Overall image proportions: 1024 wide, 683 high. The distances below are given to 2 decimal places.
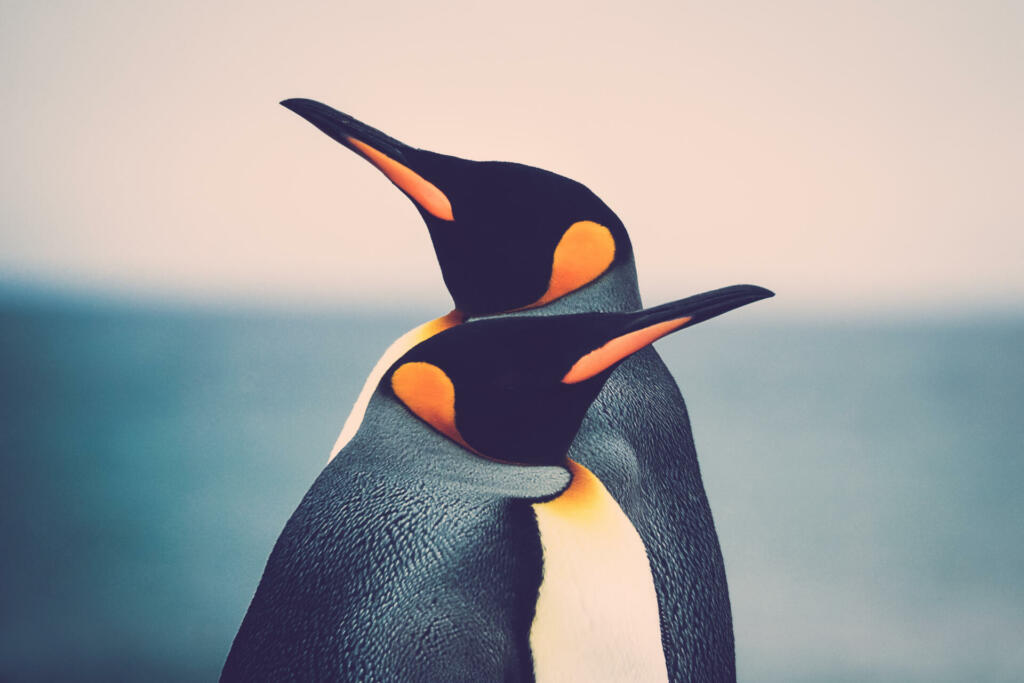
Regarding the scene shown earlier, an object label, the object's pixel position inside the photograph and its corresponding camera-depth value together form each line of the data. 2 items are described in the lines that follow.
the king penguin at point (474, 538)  6.02
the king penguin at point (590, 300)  6.17
